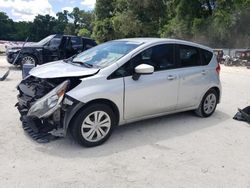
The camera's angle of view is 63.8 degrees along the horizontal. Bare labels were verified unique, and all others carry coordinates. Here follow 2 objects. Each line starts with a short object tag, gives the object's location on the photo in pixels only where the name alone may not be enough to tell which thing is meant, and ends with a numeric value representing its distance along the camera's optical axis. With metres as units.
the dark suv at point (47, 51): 8.49
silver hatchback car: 2.92
